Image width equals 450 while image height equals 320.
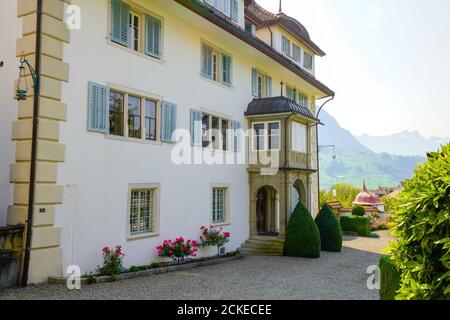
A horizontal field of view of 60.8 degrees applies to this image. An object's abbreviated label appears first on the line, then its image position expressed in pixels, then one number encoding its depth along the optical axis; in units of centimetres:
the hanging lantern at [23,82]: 1002
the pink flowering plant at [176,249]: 1322
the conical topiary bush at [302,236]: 1670
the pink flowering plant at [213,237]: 1538
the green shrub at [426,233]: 489
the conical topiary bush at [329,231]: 1895
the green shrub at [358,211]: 3200
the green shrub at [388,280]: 778
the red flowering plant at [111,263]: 1101
